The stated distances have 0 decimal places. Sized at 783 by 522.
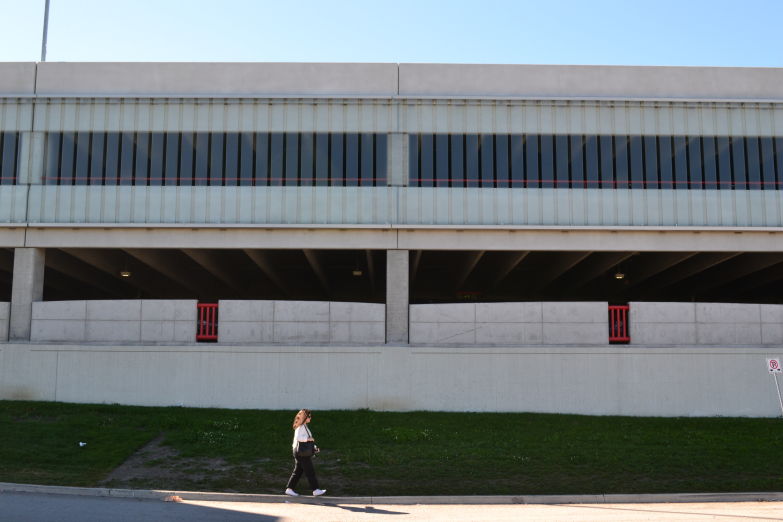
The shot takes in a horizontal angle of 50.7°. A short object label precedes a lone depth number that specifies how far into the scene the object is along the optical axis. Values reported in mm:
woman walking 13969
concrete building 23594
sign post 19923
